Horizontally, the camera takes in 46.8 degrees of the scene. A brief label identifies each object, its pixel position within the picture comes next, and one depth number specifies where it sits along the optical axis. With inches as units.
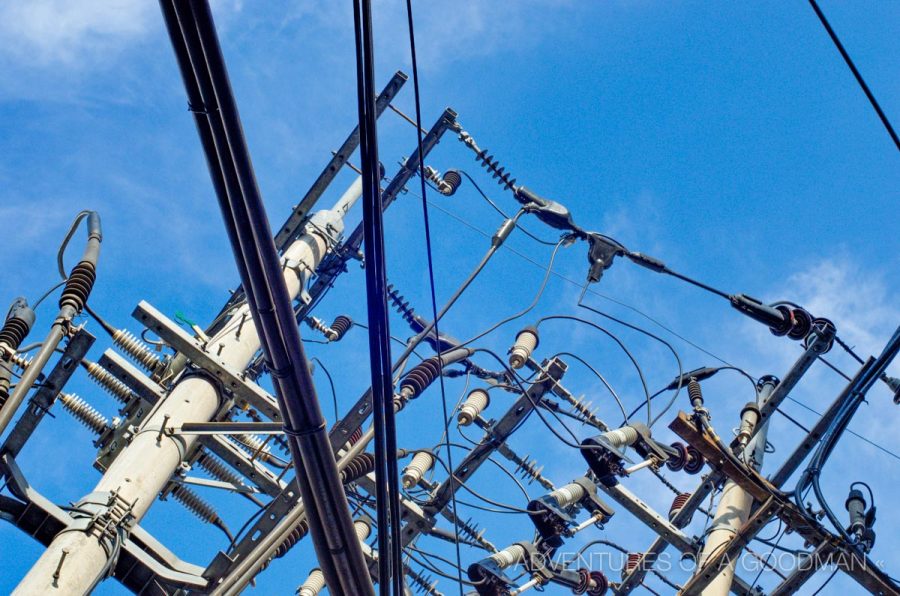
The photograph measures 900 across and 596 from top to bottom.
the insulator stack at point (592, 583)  442.0
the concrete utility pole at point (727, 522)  382.6
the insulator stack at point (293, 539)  355.1
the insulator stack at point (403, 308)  583.8
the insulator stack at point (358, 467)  347.6
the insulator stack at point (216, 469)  362.0
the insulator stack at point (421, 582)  486.6
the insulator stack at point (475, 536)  527.5
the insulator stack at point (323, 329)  578.9
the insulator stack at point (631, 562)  506.8
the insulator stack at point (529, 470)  545.3
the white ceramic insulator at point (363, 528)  442.0
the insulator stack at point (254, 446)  391.2
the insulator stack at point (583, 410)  523.6
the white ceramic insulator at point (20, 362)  296.7
